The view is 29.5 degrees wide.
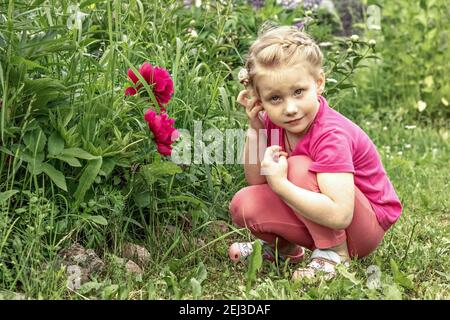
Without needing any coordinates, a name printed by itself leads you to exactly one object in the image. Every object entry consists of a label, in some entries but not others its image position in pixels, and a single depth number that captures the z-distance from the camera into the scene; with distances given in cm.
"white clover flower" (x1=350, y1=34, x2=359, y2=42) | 329
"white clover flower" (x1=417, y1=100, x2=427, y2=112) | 529
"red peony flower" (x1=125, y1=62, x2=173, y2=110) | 276
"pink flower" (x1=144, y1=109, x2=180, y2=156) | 262
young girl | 257
